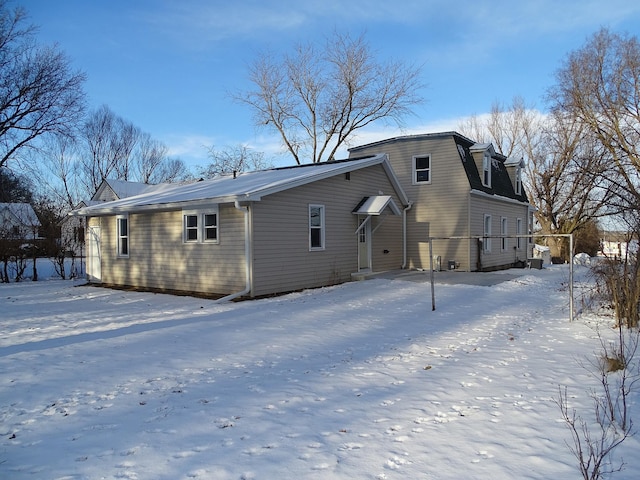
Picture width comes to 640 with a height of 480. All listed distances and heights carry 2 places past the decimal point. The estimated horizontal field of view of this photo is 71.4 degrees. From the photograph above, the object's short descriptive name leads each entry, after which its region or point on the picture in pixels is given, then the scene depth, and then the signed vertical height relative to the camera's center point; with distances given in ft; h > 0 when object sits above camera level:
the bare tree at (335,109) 110.52 +34.17
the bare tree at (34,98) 72.13 +25.01
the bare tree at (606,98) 77.77 +26.15
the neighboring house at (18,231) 62.64 +2.40
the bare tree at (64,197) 135.05 +15.80
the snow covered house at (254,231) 41.60 +1.32
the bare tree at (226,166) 139.33 +24.43
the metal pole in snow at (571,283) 30.35 -3.22
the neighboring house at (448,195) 62.75 +6.48
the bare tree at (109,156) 153.79 +32.48
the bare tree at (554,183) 107.76 +14.41
